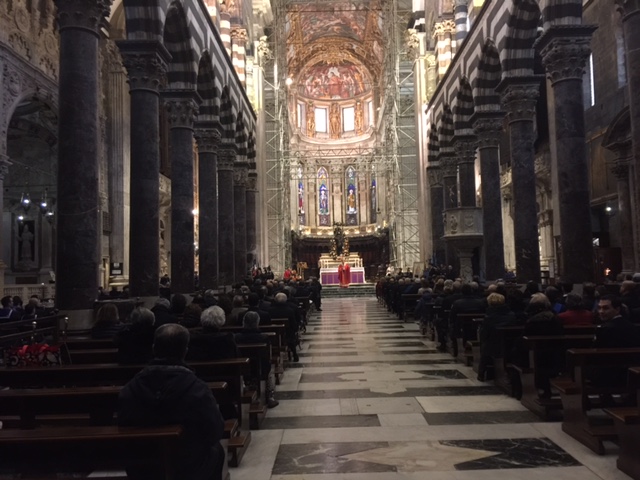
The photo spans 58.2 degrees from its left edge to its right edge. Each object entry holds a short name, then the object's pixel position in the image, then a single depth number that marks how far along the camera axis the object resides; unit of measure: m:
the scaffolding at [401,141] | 33.16
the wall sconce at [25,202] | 19.22
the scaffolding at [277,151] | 34.44
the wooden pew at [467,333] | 9.20
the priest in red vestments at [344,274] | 34.78
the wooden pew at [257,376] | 5.88
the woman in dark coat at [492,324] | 7.39
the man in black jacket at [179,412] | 2.93
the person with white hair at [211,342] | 5.20
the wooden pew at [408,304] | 16.66
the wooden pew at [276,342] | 7.76
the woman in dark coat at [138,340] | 5.08
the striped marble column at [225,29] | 23.00
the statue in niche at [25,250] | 22.58
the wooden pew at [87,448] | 2.73
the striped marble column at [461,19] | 22.09
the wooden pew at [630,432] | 4.06
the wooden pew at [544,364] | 5.89
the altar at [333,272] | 35.72
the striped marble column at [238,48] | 25.77
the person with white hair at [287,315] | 9.93
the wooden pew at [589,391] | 4.79
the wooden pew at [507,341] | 6.76
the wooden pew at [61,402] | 3.74
